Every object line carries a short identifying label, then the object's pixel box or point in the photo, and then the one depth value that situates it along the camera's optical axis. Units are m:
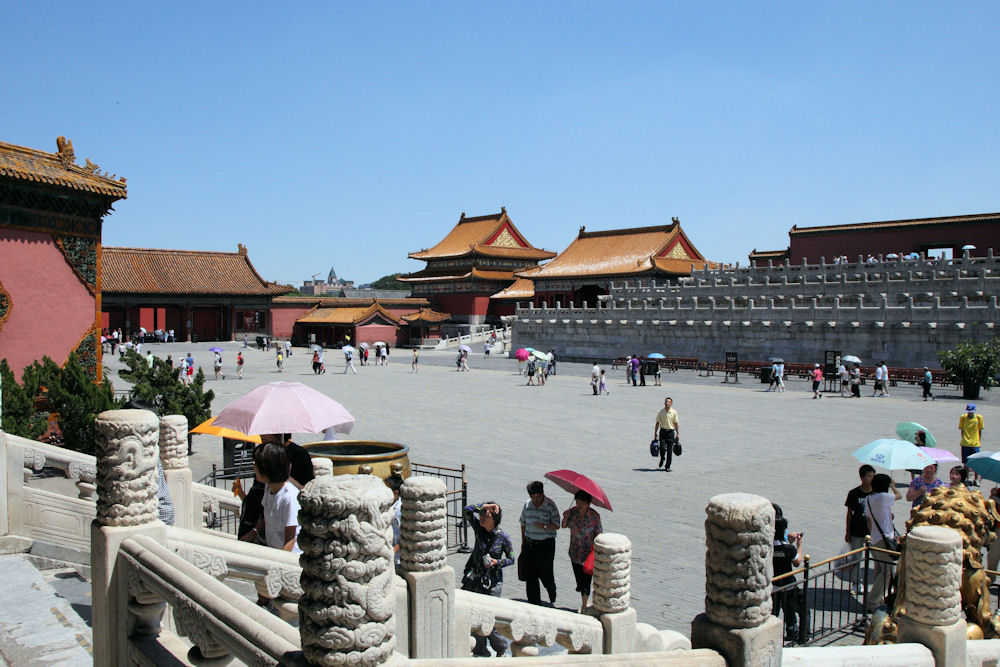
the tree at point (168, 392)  13.30
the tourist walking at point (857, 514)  7.40
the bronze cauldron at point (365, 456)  7.64
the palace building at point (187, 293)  51.72
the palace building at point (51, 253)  13.05
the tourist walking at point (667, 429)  12.62
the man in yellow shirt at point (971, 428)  11.57
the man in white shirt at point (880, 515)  6.87
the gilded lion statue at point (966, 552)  4.80
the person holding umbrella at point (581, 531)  6.55
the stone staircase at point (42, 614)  5.43
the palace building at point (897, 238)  40.91
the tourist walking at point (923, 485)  7.71
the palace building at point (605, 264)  51.09
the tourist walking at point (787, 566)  6.24
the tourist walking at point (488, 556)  6.07
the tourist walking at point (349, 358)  34.09
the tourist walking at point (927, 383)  23.34
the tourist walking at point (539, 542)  6.62
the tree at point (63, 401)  10.23
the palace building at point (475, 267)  60.53
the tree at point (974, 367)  23.72
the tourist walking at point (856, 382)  24.56
